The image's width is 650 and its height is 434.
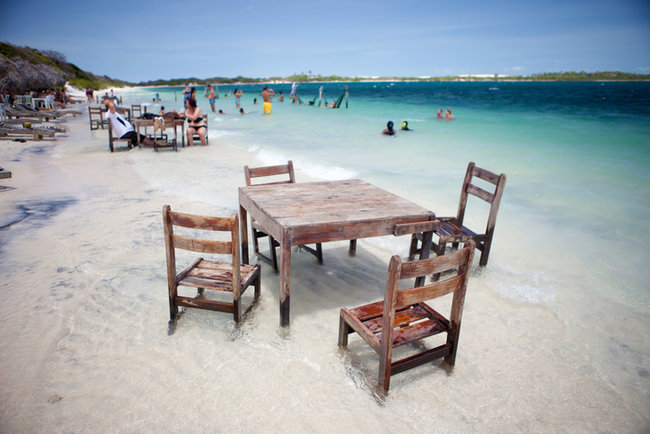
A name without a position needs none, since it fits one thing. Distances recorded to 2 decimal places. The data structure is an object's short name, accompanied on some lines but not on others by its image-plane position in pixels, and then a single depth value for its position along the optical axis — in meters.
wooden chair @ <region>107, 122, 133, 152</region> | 10.56
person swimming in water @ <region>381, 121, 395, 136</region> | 15.49
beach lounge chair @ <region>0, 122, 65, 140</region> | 11.63
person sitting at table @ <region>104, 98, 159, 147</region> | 10.74
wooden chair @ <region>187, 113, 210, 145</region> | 12.36
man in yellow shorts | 23.77
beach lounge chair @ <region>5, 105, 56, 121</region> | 14.96
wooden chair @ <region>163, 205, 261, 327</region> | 2.60
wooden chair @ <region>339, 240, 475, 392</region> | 2.13
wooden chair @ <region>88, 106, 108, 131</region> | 15.65
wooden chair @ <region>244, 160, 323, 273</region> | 4.04
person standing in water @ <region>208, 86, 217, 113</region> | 26.20
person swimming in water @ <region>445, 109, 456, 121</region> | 23.14
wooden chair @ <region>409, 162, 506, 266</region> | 3.95
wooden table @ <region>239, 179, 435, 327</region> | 2.81
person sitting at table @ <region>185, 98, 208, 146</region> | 11.97
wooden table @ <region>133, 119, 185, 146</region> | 10.71
